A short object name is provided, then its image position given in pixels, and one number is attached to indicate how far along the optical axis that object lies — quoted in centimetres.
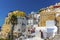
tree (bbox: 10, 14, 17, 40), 1529
